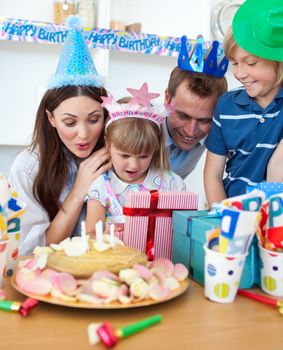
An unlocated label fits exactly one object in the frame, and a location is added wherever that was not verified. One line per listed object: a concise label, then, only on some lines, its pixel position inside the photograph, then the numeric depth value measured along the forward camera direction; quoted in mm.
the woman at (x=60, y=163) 1683
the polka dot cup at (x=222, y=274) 929
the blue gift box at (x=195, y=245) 1033
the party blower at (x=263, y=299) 932
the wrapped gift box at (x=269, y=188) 1098
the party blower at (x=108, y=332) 751
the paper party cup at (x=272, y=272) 994
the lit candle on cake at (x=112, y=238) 986
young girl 1583
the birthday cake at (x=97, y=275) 876
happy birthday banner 2670
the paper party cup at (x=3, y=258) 940
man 1834
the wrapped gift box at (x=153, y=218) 1194
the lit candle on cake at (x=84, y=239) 968
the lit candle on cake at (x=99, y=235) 984
